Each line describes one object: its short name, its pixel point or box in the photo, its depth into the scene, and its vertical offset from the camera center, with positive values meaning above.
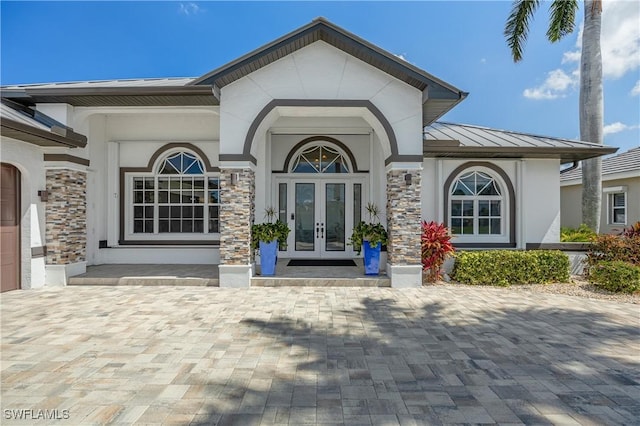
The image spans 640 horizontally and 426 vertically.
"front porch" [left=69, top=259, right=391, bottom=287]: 7.91 -1.58
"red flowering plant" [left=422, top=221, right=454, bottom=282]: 8.14 -0.92
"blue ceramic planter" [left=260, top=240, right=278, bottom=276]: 8.16 -1.06
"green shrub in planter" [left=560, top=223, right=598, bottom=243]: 9.80 -0.70
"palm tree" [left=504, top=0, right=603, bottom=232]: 10.95 +4.77
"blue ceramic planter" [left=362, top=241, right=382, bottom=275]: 8.34 -1.14
